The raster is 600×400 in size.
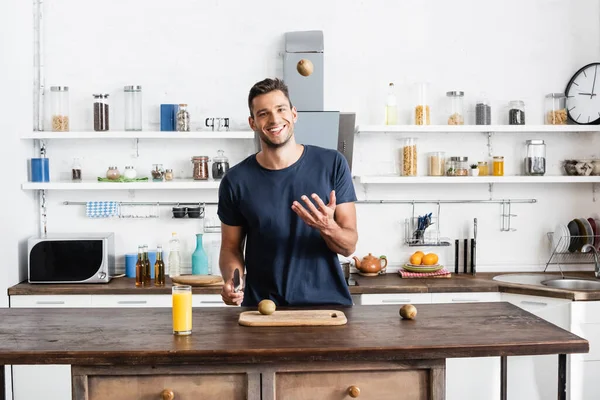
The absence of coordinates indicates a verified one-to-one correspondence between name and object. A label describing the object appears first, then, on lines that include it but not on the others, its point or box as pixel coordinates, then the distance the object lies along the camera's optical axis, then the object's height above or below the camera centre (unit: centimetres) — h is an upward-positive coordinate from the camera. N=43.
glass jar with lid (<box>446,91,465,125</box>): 487 +47
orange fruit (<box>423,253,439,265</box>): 481 -58
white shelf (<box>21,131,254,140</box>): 468 +27
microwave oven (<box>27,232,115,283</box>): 447 -54
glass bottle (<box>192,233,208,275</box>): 481 -58
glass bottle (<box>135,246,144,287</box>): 446 -62
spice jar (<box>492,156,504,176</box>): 493 +6
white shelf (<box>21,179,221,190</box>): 467 -7
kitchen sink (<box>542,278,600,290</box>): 462 -73
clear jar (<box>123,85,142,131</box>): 479 +44
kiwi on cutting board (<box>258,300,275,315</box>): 256 -48
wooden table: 218 -56
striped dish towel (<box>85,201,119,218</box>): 488 -23
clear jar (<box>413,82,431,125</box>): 483 +46
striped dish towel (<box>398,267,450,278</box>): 472 -67
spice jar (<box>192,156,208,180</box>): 478 +5
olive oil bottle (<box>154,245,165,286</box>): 449 -63
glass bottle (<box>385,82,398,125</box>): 483 +45
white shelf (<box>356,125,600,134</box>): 474 +31
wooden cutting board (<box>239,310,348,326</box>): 249 -51
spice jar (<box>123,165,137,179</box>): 477 +2
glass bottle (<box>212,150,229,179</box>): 475 +5
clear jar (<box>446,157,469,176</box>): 486 +5
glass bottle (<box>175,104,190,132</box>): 475 +38
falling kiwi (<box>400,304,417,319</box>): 259 -51
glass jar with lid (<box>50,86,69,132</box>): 476 +46
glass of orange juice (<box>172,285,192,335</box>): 236 -47
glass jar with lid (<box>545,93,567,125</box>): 496 +46
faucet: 472 -54
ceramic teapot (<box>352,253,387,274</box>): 476 -61
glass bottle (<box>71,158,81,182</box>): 484 +3
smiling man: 282 -13
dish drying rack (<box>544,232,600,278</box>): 505 -60
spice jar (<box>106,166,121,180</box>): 475 +1
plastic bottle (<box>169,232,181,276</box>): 482 -58
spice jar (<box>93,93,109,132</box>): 477 +42
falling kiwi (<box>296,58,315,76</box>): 329 +51
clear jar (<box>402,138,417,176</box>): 488 +11
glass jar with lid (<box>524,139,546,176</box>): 492 +11
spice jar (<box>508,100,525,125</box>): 489 +42
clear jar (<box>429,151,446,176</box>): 491 +8
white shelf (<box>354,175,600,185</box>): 475 -3
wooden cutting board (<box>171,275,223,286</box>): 443 -67
